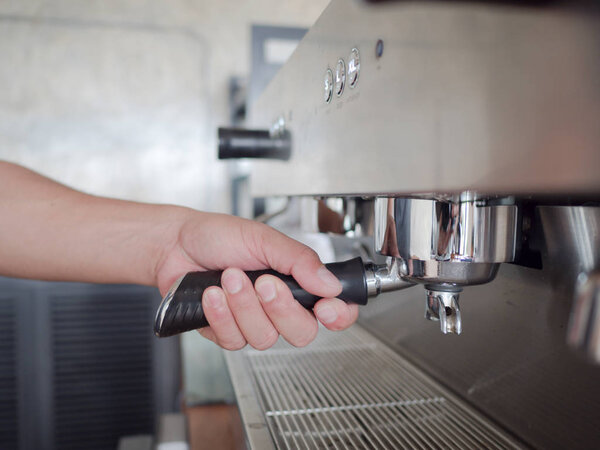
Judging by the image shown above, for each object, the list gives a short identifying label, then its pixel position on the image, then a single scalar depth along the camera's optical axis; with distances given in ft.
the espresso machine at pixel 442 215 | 0.59
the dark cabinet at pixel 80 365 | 5.39
